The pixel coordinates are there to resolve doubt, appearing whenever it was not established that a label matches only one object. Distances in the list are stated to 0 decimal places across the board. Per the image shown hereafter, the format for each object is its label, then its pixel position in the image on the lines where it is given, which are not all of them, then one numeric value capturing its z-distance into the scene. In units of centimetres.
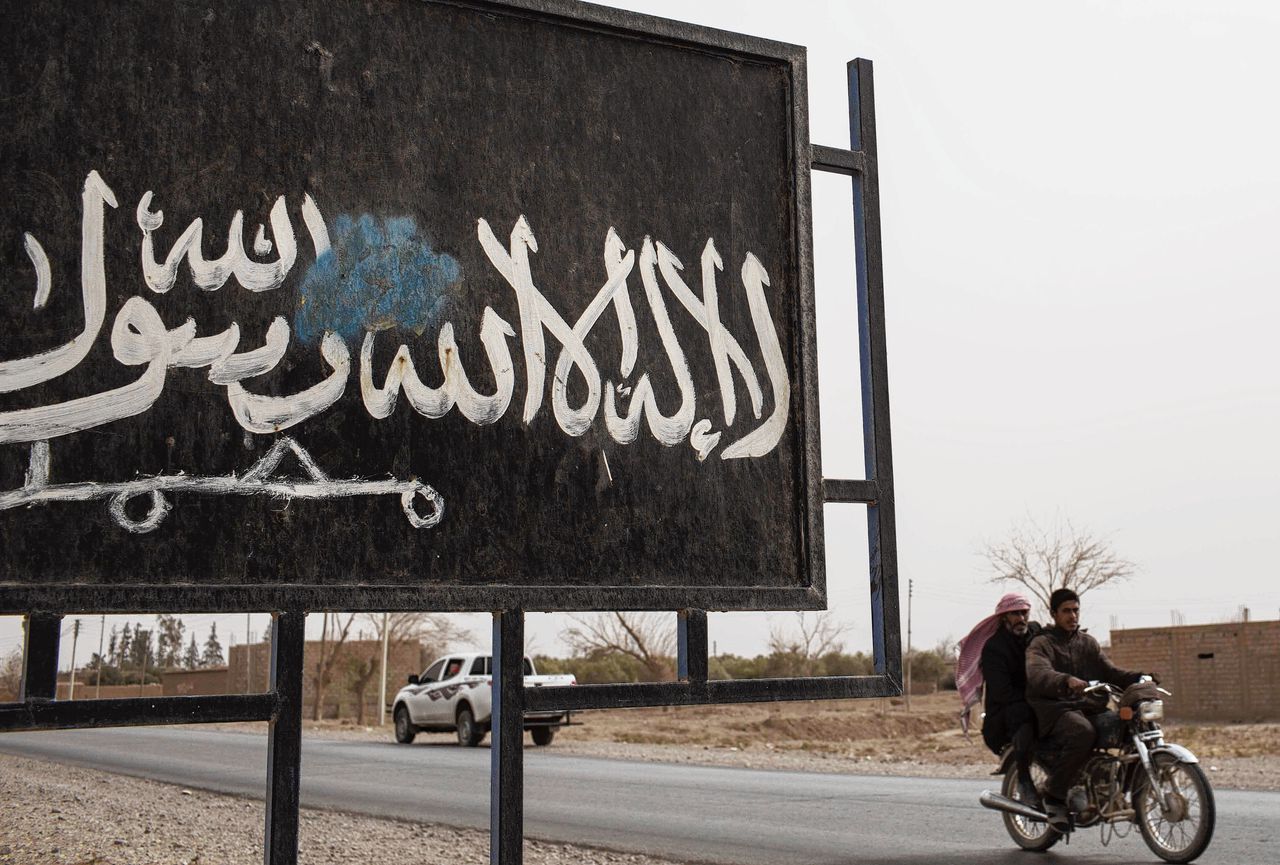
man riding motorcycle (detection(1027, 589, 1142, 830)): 823
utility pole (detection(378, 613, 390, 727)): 4053
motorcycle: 793
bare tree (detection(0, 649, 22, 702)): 6688
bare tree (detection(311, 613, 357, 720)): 4741
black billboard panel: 329
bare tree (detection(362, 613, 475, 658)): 5266
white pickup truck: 2316
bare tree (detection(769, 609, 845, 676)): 5650
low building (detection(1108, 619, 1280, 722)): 3412
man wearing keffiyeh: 863
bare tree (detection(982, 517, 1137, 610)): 4978
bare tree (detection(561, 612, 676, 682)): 5181
